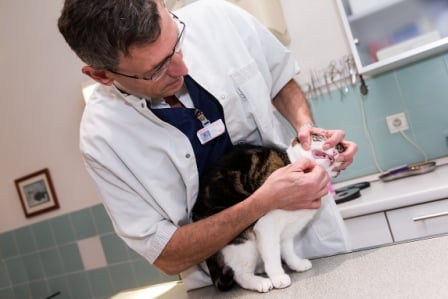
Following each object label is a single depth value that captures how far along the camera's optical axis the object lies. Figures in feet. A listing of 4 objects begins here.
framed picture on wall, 8.16
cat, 2.95
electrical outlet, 6.26
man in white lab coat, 2.65
